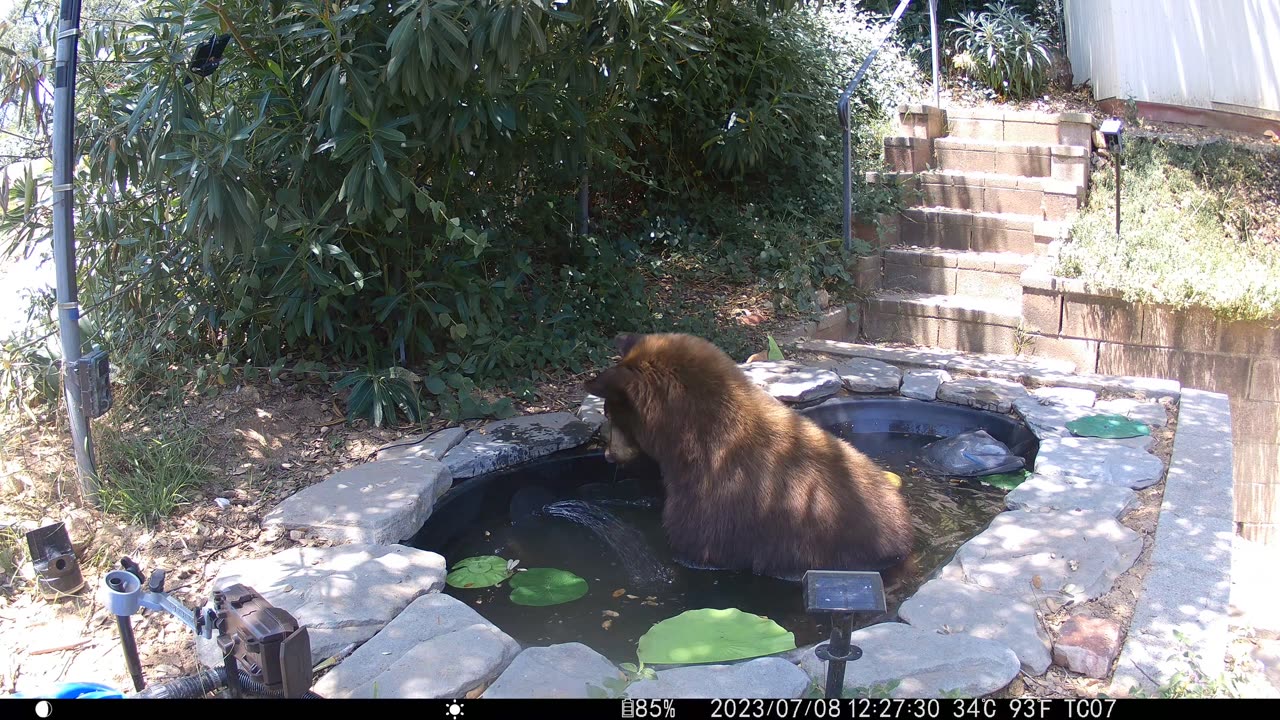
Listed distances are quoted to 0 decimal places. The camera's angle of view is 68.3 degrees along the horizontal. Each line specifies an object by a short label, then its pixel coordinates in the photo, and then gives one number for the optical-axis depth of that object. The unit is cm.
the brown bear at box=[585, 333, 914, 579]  400
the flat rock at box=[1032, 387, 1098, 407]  575
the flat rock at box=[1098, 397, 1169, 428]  545
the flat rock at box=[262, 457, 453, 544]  421
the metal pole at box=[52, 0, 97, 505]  386
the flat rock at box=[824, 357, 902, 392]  609
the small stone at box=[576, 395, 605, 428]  557
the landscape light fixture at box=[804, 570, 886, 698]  259
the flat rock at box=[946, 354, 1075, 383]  625
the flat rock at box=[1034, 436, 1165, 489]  464
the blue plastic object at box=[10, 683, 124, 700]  267
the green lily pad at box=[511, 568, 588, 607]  401
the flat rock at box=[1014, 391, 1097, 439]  533
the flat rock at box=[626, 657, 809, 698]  295
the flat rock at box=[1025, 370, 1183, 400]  586
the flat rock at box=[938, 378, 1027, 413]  579
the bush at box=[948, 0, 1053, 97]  1098
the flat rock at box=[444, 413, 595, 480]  501
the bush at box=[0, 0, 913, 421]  445
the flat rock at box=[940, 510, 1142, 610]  366
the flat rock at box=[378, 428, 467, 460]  497
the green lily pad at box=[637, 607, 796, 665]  339
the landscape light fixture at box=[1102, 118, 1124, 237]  726
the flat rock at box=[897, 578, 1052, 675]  325
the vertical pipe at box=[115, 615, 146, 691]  293
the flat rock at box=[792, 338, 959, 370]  655
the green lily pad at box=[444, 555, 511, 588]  415
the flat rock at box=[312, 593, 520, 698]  302
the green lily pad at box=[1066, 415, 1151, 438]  522
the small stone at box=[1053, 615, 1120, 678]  317
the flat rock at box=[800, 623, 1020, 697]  300
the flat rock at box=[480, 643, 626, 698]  298
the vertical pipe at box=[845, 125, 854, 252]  848
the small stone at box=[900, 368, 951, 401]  600
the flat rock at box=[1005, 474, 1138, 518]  433
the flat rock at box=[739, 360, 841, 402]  589
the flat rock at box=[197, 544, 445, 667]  338
